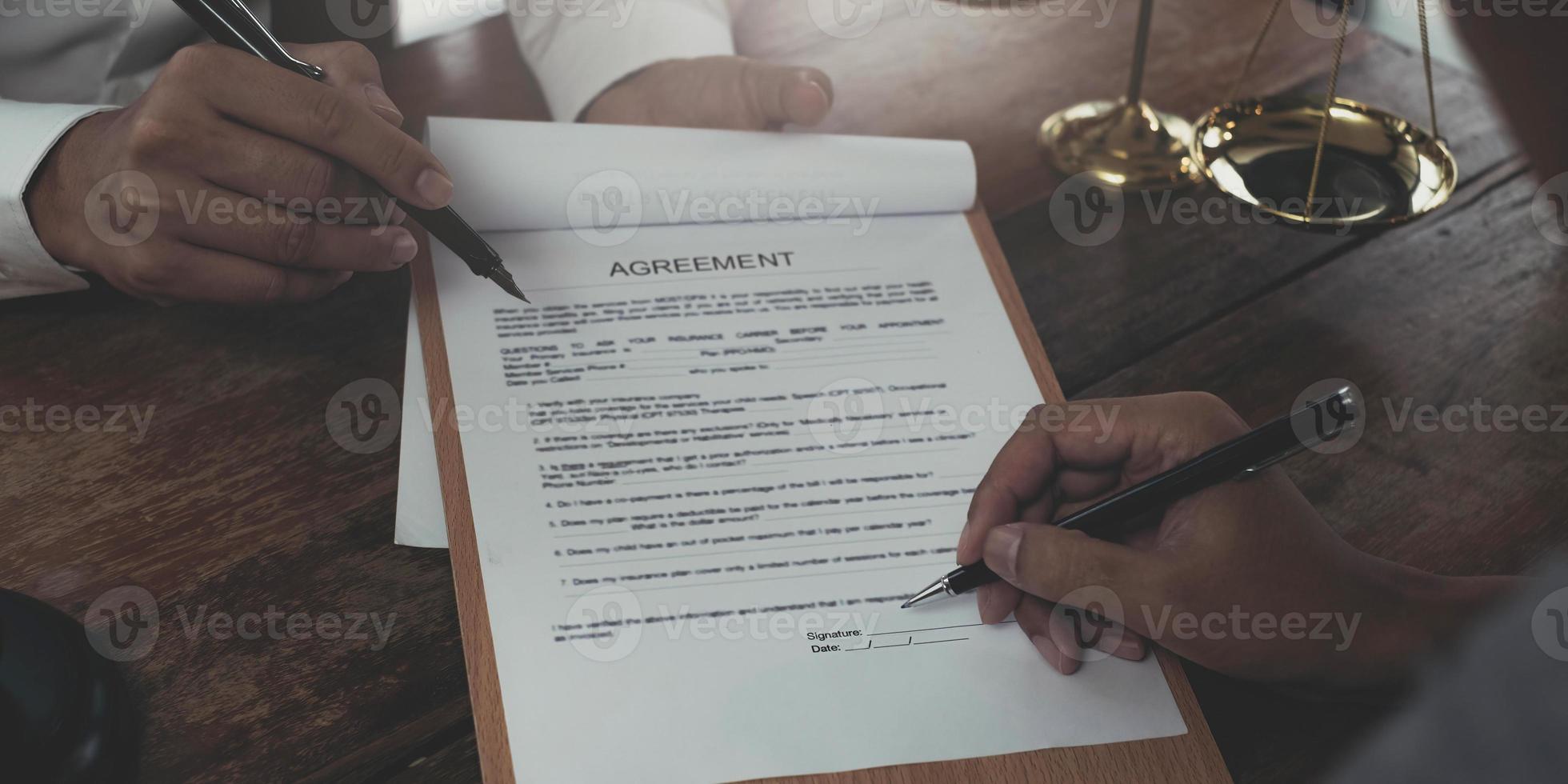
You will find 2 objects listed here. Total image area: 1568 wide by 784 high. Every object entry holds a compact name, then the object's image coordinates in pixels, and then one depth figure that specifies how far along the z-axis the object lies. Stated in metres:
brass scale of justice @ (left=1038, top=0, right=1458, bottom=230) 0.68
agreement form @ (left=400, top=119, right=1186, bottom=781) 0.51
